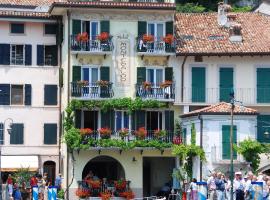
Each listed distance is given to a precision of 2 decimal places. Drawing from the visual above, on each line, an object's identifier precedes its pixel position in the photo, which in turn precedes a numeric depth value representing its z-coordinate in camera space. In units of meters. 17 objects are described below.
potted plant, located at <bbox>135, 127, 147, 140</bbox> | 67.25
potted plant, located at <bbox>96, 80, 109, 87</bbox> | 67.38
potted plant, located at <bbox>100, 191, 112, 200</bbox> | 65.44
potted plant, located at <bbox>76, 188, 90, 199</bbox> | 65.94
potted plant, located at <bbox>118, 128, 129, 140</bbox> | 67.25
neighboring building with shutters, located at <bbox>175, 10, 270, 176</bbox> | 68.69
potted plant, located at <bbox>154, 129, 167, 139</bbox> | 67.88
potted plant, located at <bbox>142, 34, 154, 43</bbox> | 68.00
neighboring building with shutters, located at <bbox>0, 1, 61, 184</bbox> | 70.56
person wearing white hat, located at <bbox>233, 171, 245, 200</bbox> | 52.28
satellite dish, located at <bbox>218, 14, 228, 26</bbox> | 71.12
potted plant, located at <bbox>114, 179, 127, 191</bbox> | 66.75
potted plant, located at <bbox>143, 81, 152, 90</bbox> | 68.00
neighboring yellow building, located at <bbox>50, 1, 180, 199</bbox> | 67.50
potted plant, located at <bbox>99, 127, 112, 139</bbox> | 66.88
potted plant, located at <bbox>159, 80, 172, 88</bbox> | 68.19
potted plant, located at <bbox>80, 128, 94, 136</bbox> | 66.50
